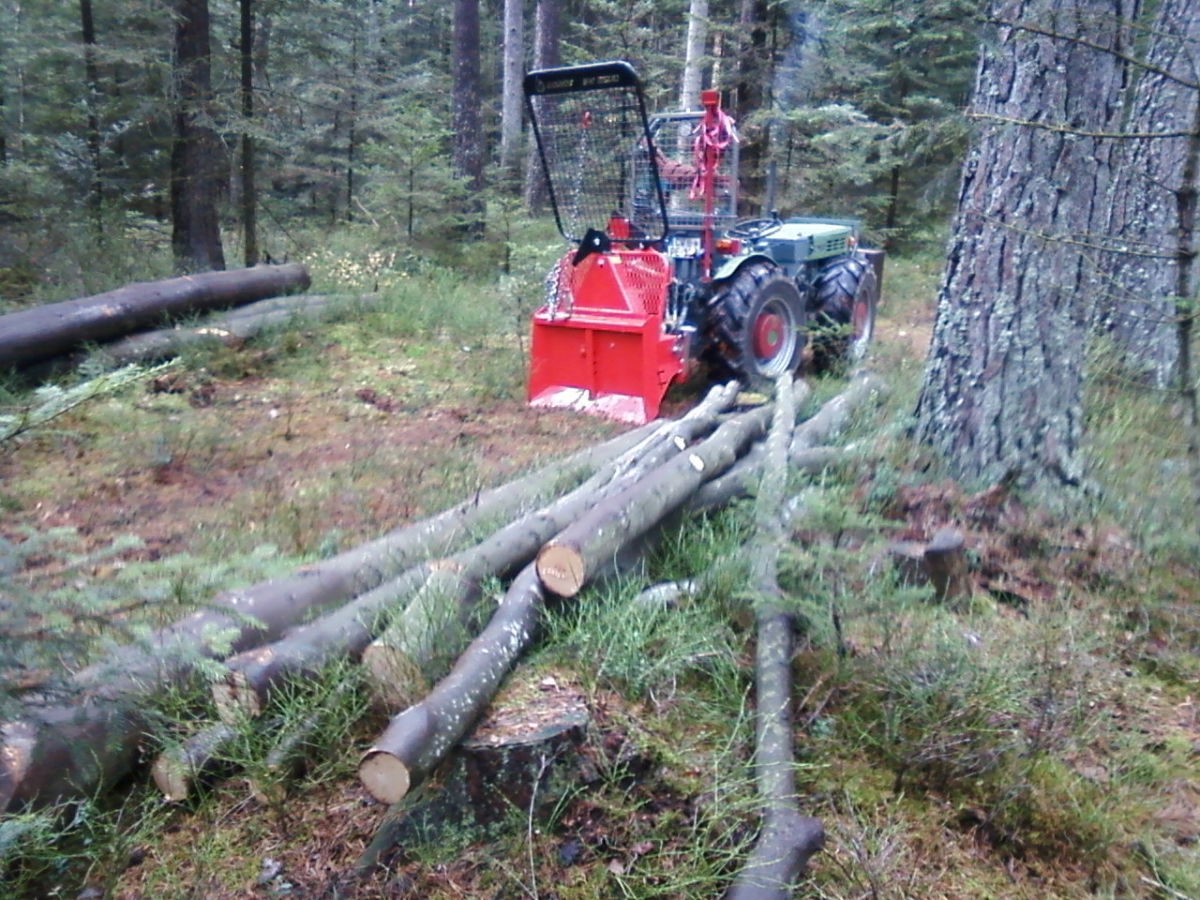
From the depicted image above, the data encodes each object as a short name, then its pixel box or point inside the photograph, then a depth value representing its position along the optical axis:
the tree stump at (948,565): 3.73
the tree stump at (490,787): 2.63
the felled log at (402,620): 2.95
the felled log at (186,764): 2.76
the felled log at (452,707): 2.46
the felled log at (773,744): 2.40
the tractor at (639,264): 6.67
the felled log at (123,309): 6.70
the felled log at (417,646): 2.92
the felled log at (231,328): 7.30
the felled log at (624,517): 3.39
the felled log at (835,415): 5.37
